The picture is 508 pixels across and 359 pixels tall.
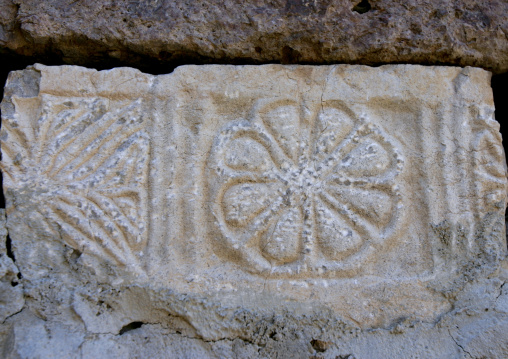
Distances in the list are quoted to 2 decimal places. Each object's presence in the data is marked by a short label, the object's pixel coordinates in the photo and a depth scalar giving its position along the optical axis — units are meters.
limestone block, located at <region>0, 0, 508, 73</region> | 0.96
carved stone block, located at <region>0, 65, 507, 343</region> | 0.90
